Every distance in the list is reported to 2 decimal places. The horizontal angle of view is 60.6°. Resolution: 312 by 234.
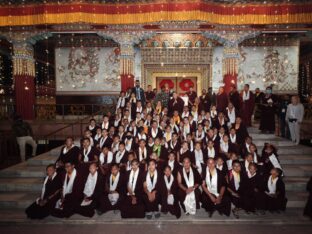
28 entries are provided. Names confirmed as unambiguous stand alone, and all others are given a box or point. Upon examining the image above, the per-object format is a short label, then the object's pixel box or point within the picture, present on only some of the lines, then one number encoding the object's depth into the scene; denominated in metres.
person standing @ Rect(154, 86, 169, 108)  10.99
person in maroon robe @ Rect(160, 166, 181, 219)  5.79
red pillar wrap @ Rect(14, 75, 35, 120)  12.13
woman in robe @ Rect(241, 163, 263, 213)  5.79
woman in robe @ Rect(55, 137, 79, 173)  7.19
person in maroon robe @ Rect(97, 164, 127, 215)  5.93
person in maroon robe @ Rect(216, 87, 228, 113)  10.62
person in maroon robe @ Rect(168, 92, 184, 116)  10.63
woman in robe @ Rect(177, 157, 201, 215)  5.86
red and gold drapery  10.29
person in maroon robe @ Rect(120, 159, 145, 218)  5.71
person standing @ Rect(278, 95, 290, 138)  9.78
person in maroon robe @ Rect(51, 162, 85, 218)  5.75
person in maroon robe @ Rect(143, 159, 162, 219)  5.80
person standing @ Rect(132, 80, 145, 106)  10.80
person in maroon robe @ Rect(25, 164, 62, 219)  5.70
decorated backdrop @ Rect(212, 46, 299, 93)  13.64
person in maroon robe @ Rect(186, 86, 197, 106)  11.11
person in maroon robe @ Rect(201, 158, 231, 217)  5.78
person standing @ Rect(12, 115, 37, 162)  9.27
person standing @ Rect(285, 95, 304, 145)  9.12
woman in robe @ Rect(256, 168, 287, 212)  5.80
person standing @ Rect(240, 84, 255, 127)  10.29
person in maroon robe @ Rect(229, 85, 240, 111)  10.34
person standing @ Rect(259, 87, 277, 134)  9.82
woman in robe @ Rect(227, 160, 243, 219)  5.88
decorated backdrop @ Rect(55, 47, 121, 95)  13.94
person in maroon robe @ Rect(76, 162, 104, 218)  5.81
